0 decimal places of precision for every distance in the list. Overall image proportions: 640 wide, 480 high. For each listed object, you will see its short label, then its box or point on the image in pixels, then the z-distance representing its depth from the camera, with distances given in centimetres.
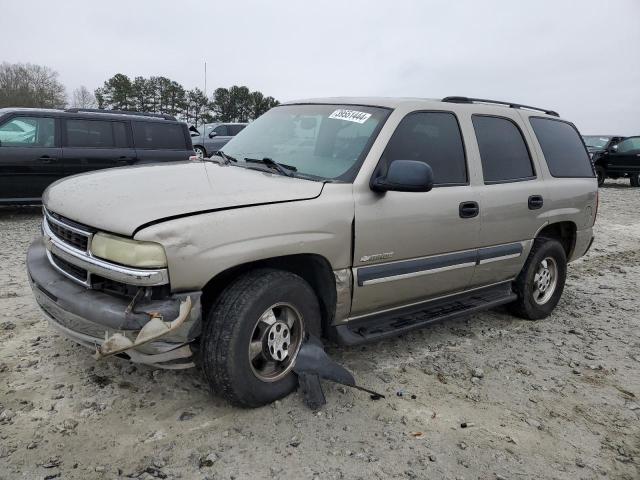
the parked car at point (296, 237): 246
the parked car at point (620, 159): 1755
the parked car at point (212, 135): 1692
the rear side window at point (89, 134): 819
